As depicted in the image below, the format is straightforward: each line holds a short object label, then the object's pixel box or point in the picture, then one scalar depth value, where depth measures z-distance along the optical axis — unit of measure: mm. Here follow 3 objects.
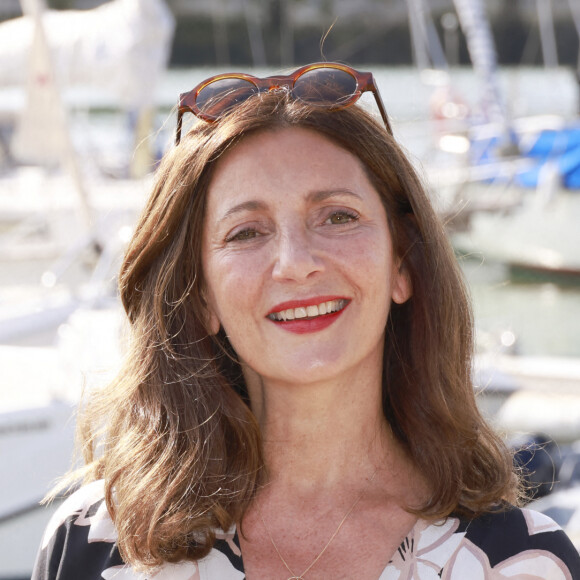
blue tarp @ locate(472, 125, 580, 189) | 13664
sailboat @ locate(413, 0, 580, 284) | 13328
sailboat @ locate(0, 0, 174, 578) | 4703
